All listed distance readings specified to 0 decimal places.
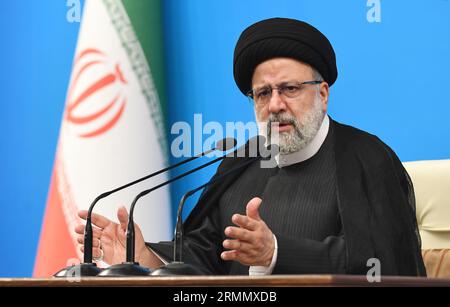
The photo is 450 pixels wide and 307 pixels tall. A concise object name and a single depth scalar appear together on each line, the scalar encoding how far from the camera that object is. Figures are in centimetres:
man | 879
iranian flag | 932
